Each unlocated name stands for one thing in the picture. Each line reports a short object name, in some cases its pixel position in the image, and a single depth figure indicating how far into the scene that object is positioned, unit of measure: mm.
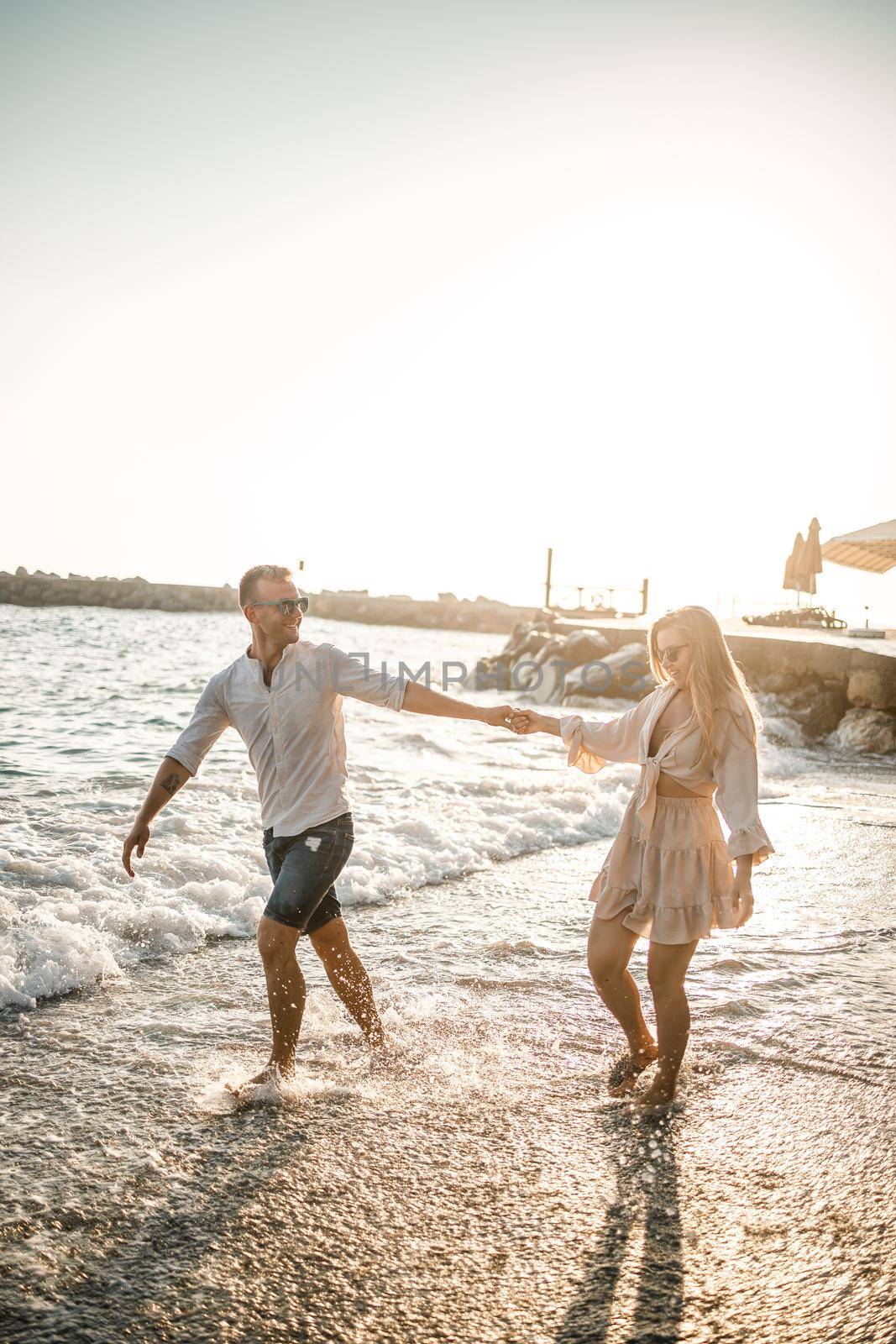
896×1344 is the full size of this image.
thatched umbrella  17906
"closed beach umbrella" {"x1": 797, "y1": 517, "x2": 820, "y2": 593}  26594
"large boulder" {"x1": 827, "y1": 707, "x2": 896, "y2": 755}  14070
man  3406
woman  3291
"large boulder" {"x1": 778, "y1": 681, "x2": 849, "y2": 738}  15258
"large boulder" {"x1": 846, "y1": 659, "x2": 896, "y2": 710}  14344
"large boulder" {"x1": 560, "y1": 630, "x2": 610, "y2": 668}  21219
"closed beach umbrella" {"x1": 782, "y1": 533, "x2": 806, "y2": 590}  27141
